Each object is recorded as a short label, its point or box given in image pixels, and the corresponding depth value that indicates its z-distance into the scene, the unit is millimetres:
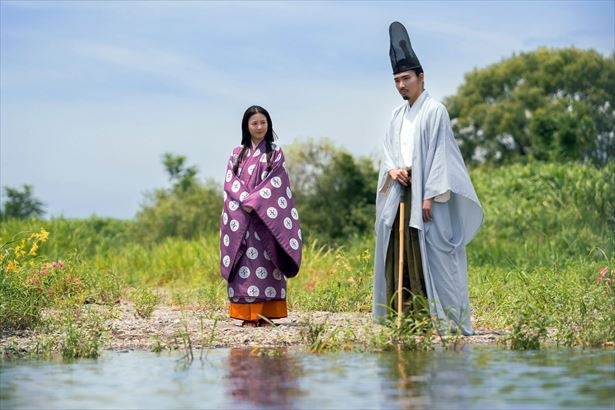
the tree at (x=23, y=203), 48031
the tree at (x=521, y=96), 69664
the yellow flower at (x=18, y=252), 17265
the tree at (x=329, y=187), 36975
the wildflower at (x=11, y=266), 16873
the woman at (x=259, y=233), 16795
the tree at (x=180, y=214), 38780
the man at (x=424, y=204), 14708
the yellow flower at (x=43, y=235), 17420
